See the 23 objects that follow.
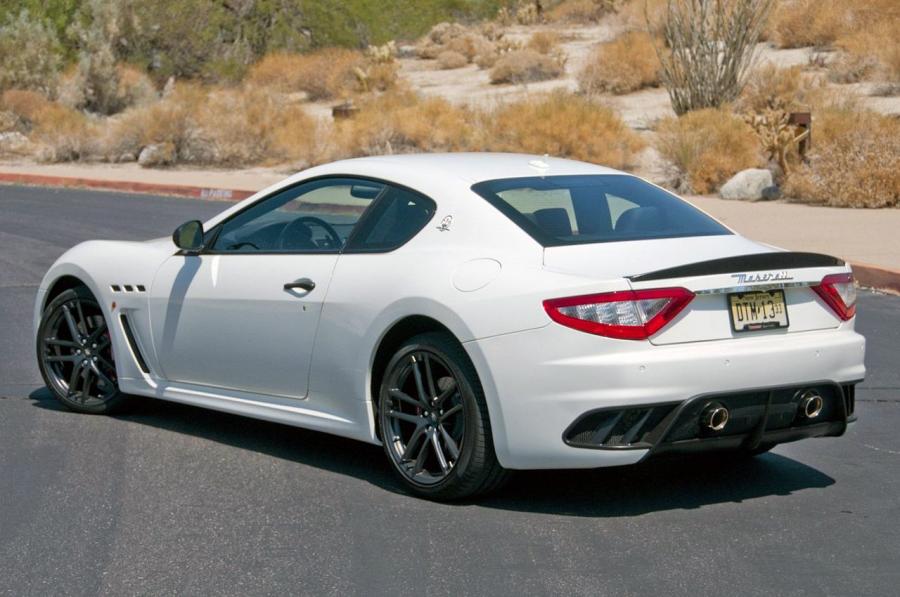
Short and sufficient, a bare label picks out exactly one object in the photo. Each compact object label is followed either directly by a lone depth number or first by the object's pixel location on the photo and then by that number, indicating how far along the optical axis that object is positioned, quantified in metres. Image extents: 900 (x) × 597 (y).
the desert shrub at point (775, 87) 31.53
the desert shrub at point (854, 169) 20.83
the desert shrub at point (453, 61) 48.91
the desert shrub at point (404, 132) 29.70
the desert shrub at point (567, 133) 27.06
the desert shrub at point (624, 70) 38.12
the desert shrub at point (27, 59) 41.97
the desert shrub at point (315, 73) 44.69
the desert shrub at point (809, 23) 41.00
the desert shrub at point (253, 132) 30.83
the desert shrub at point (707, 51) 30.36
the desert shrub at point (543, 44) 46.16
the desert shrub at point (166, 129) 32.16
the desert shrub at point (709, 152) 24.08
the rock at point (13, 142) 35.12
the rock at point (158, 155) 31.62
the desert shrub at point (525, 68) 42.50
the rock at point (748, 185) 22.69
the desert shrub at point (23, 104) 38.72
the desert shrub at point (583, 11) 55.94
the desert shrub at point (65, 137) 32.97
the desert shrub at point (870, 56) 34.16
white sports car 6.13
